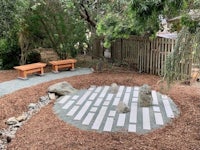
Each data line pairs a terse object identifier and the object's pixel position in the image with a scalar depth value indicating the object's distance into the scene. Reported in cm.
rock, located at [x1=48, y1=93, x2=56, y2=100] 426
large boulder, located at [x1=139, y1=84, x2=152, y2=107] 371
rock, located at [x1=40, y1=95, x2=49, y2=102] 422
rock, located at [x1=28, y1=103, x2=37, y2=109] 391
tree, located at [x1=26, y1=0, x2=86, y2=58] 627
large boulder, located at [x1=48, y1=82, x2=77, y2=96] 436
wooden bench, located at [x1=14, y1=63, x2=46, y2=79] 548
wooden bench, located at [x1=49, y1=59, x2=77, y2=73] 616
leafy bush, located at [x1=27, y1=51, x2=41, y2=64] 700
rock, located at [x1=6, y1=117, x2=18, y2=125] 334
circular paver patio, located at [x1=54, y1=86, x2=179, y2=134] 308
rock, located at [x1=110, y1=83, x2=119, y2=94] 451
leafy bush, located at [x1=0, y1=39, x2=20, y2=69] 654
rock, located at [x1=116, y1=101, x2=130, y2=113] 349
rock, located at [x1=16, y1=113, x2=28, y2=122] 344
